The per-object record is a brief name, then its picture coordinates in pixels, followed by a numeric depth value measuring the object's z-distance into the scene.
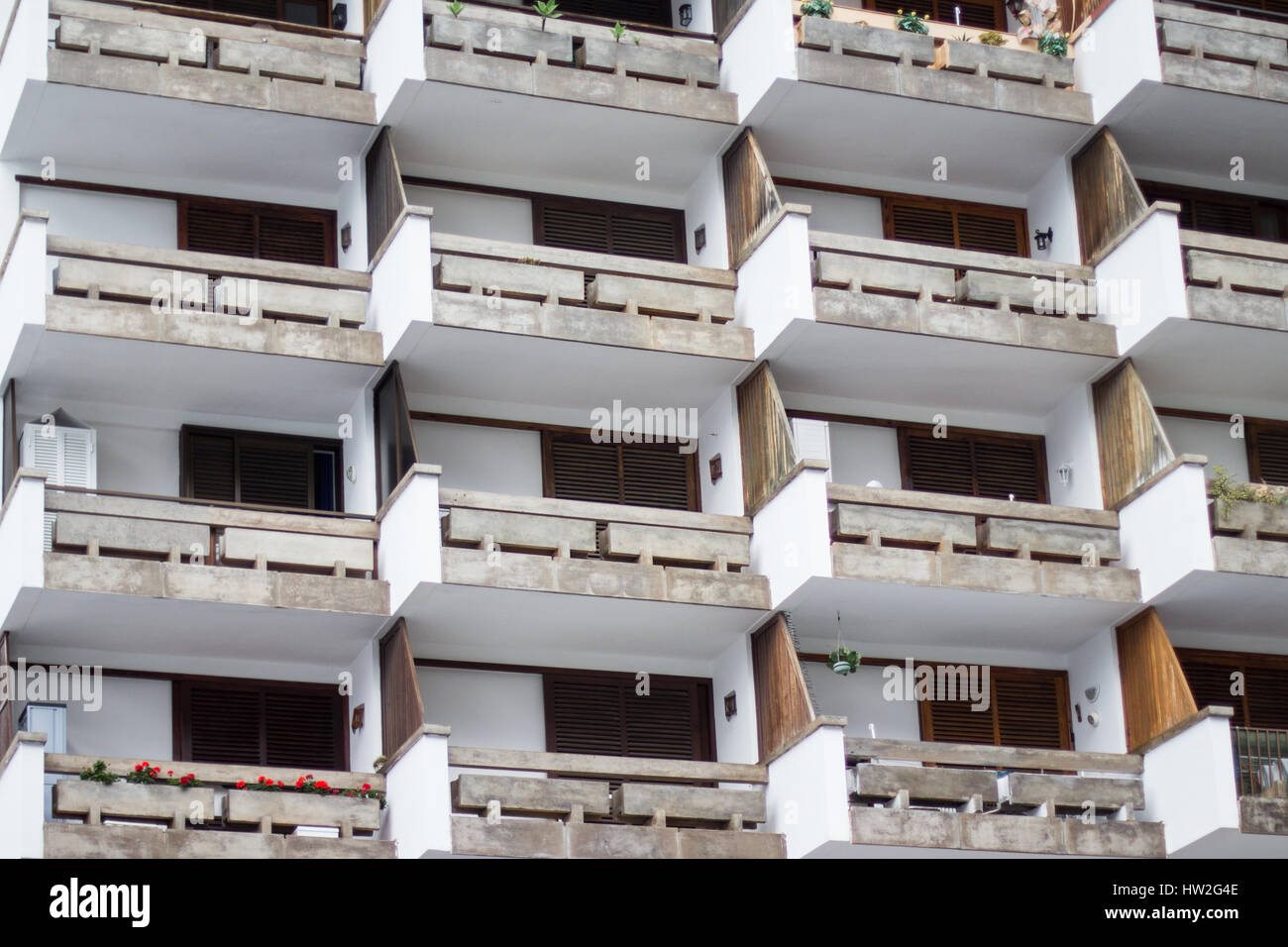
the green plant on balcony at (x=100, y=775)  30.91
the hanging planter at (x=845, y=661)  35.16
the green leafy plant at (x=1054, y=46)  39.31
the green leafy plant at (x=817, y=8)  38.32
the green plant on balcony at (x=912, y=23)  38.97
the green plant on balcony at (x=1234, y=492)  35.47
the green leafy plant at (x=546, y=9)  37.66
